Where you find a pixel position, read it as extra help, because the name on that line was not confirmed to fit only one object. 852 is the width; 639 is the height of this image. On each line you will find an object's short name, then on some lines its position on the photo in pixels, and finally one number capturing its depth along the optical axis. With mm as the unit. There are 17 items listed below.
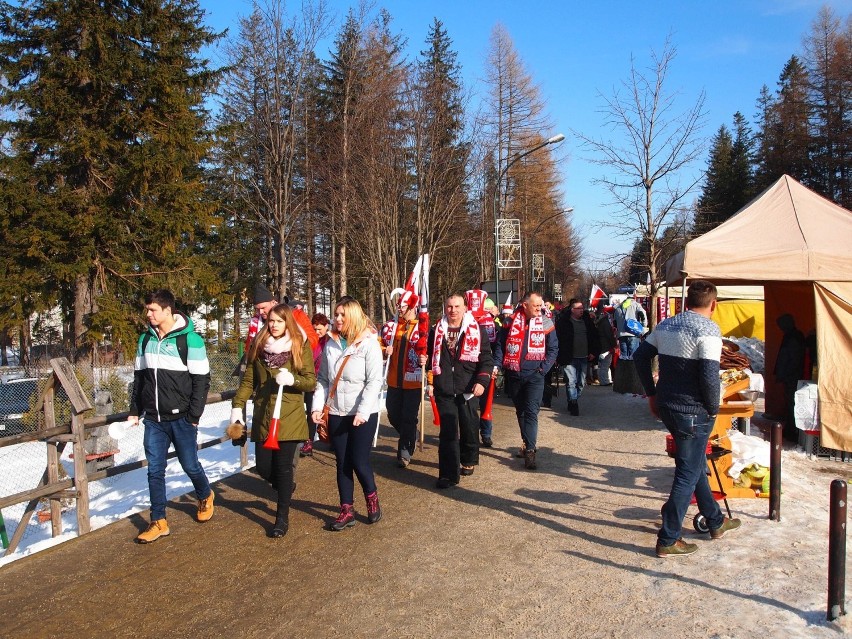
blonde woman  5113
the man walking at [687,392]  4266
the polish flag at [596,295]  16953
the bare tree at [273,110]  22141
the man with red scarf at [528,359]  7055
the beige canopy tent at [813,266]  7426
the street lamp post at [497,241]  16906
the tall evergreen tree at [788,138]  37000
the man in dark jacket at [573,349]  10664
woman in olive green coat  5066
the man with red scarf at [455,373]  6363
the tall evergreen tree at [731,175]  45219
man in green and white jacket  5066
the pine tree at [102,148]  16250
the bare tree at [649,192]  13891
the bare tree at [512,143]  32781
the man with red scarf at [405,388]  7227
